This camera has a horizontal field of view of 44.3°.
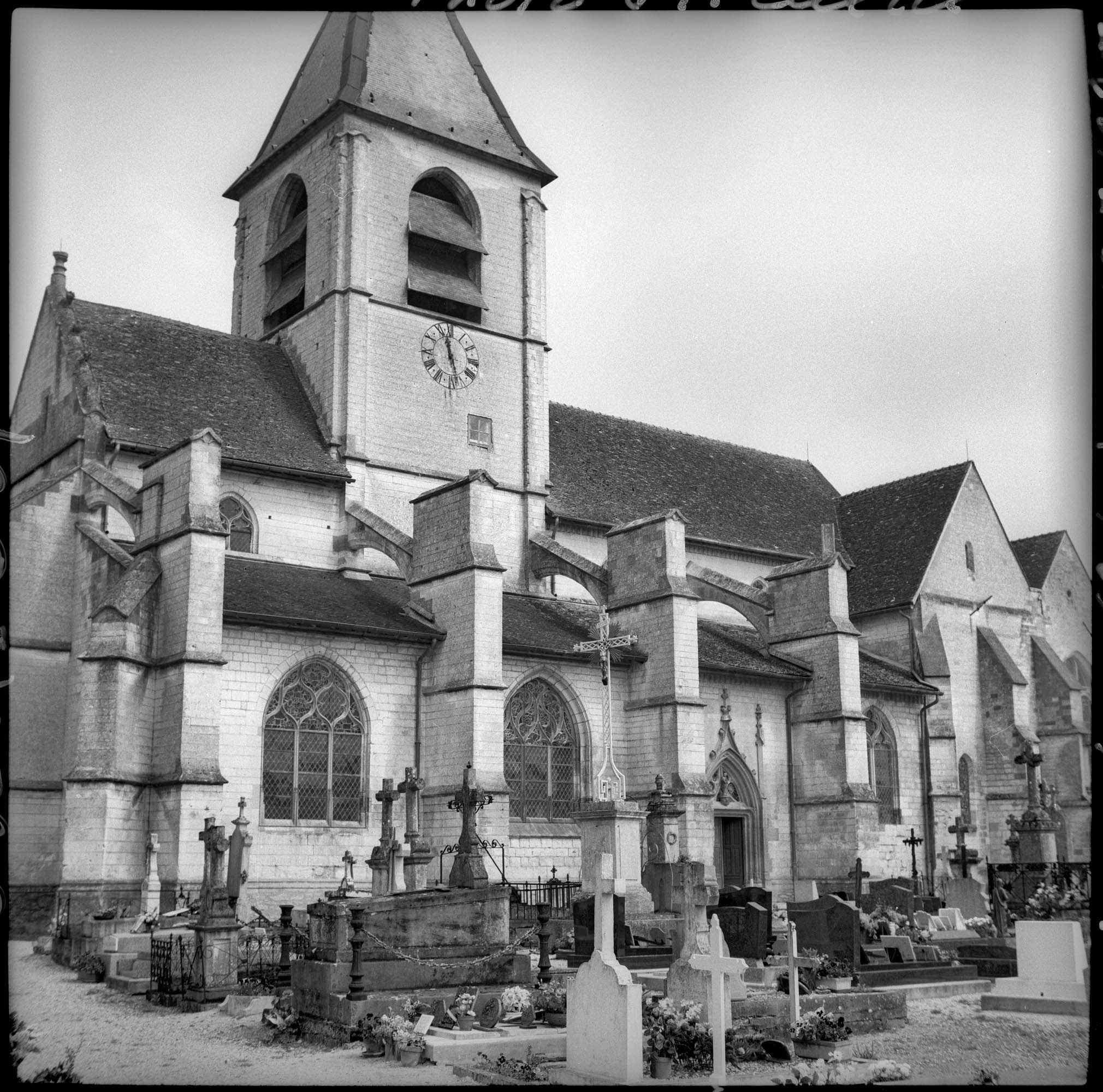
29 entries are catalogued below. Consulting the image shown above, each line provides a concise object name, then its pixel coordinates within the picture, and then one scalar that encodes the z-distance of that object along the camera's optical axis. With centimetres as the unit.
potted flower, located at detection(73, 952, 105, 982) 1662
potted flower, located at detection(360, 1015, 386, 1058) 1162
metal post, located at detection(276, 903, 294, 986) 1534
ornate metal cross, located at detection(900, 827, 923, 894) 2535
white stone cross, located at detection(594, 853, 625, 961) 1037
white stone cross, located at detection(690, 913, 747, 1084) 984
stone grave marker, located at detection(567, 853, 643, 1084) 985
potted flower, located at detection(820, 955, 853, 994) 1424
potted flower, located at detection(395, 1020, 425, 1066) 1120
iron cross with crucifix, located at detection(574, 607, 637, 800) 2220
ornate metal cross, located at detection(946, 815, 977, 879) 2488
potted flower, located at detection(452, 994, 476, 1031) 1234
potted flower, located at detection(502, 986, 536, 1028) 1280
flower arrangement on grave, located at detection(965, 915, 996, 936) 2033
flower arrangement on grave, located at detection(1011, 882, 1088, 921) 1670
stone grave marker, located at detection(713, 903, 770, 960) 1592
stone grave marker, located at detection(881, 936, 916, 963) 1734
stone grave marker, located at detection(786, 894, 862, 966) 1653
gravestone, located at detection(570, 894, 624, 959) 1678
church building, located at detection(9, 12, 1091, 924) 2134
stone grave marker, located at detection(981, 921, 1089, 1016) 1235
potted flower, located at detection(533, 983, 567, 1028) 1238
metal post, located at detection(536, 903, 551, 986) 1431
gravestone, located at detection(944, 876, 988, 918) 2183
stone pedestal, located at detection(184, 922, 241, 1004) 1465
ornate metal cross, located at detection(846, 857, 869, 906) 2094
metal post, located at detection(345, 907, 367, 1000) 1267
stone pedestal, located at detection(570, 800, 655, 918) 2069
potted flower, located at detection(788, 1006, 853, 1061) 1145
